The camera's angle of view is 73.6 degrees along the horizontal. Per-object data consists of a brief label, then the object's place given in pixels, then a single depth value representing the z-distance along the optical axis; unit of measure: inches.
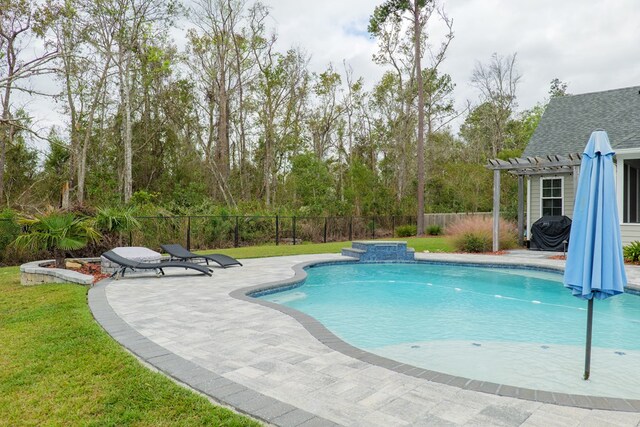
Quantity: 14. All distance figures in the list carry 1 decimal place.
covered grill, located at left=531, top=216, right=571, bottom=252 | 536.6
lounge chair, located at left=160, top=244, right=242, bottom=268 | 381.7
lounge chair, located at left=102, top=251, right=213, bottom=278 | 309.4
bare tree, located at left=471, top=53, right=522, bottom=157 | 1205.7
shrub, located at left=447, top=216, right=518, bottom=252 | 554.3
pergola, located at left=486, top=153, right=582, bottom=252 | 493.4
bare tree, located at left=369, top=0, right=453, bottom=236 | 820.0
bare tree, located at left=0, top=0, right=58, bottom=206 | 320.5
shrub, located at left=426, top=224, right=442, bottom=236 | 821.2
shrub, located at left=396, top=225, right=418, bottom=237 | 839.1
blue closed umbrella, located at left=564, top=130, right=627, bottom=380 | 132.8
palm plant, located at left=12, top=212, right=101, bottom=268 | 314.8
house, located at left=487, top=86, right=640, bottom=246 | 477.1
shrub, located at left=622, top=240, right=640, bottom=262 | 427.2
